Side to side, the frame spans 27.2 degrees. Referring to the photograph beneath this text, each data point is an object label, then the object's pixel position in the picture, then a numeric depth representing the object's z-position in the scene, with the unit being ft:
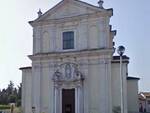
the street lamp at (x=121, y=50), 51.94
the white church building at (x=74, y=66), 91.20
